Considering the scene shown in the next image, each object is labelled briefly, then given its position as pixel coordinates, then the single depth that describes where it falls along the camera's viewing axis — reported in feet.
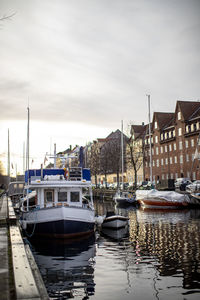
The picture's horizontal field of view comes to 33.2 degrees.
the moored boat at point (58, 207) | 70.28
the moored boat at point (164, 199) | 146.41
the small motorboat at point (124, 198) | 177.78
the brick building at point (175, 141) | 248.11
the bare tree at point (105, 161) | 278.46
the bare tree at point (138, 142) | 214.98
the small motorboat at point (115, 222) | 87.73
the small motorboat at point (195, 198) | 146.72
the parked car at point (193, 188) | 147.90
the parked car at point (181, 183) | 182.94
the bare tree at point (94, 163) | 301.22
